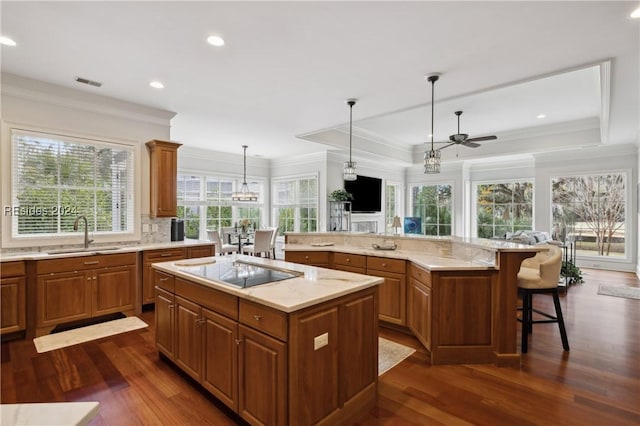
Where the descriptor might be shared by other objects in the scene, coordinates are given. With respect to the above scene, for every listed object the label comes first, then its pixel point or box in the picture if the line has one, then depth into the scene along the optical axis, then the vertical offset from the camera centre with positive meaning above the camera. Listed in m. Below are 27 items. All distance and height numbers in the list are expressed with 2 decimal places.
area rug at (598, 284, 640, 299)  5.03 -1.29
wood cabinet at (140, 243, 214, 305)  4.16 -0.65
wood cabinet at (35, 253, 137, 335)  3.43 -0.89
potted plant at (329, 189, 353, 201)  7.15 +0.40
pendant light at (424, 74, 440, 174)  3.85 +0.64
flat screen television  8.14 +0.52
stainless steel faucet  3.95 -0.24
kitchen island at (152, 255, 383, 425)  1.72 -0.80
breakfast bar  2.78 -0.82
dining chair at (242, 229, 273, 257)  6.66 -0.64
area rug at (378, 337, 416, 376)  2.79 -1.35
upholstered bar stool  2.96 -0.68
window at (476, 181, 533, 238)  8.35 +0.15
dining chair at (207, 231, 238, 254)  6.66 -0.74
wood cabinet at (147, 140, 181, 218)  4.61 +0.49
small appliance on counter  4.91 -0.28
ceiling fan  5.06 +1.21
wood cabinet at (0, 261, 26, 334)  3.20 -0.89
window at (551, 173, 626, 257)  7.09 +0.04
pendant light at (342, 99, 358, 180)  4.38 +0.62
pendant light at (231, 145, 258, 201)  7.46 +0.41
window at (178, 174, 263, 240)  7.49 +0.18
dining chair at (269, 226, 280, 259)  7.14 -0.63
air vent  3.63 +1.52
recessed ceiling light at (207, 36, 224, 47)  2.77 +1.53
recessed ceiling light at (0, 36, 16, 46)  2.80 +1.53
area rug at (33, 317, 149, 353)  3.23 -1.36
